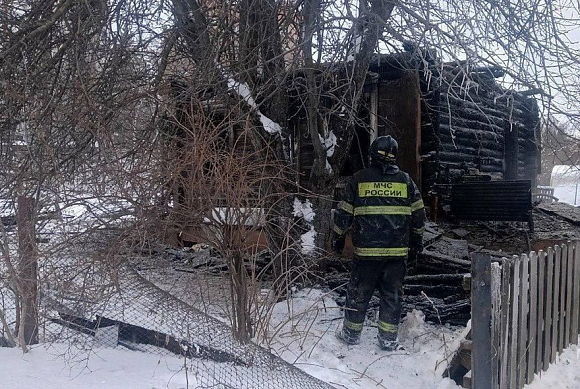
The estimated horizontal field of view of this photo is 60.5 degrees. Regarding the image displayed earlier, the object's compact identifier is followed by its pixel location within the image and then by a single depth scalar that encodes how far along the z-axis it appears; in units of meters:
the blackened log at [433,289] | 6.16
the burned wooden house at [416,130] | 9.59
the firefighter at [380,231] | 4.79
